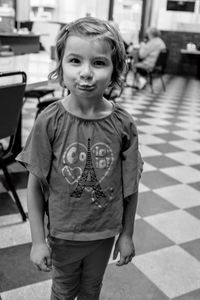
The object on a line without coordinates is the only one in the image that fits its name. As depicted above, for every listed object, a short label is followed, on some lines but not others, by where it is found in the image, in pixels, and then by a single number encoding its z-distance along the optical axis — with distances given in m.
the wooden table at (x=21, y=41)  7.29
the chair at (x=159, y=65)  7.76
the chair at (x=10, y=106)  1.90
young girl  0.91
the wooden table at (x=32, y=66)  2.52
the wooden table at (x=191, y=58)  11.36
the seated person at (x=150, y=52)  7.55
